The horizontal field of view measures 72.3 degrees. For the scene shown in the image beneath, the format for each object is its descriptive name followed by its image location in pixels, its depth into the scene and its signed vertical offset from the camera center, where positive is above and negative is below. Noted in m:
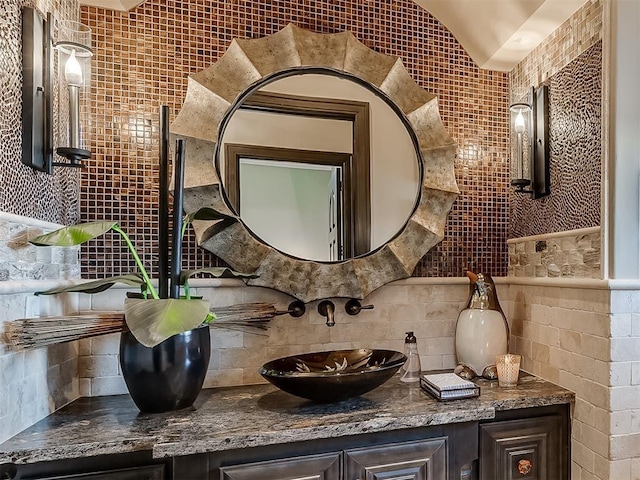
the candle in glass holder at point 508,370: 1.68 -0.49
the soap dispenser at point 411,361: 1.78 -0.49
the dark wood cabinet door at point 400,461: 1.37 -0.70
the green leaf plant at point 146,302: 1.10 -0.18
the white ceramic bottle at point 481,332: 1.79 -0.37
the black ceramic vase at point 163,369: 1.33 -0.40
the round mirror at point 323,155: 1.72 +0.36
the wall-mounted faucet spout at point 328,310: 1.73 -0.28
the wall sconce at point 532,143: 1.82 +0.42
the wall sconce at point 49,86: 1.32 +0.50
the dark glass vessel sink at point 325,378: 1.38 -0.45
